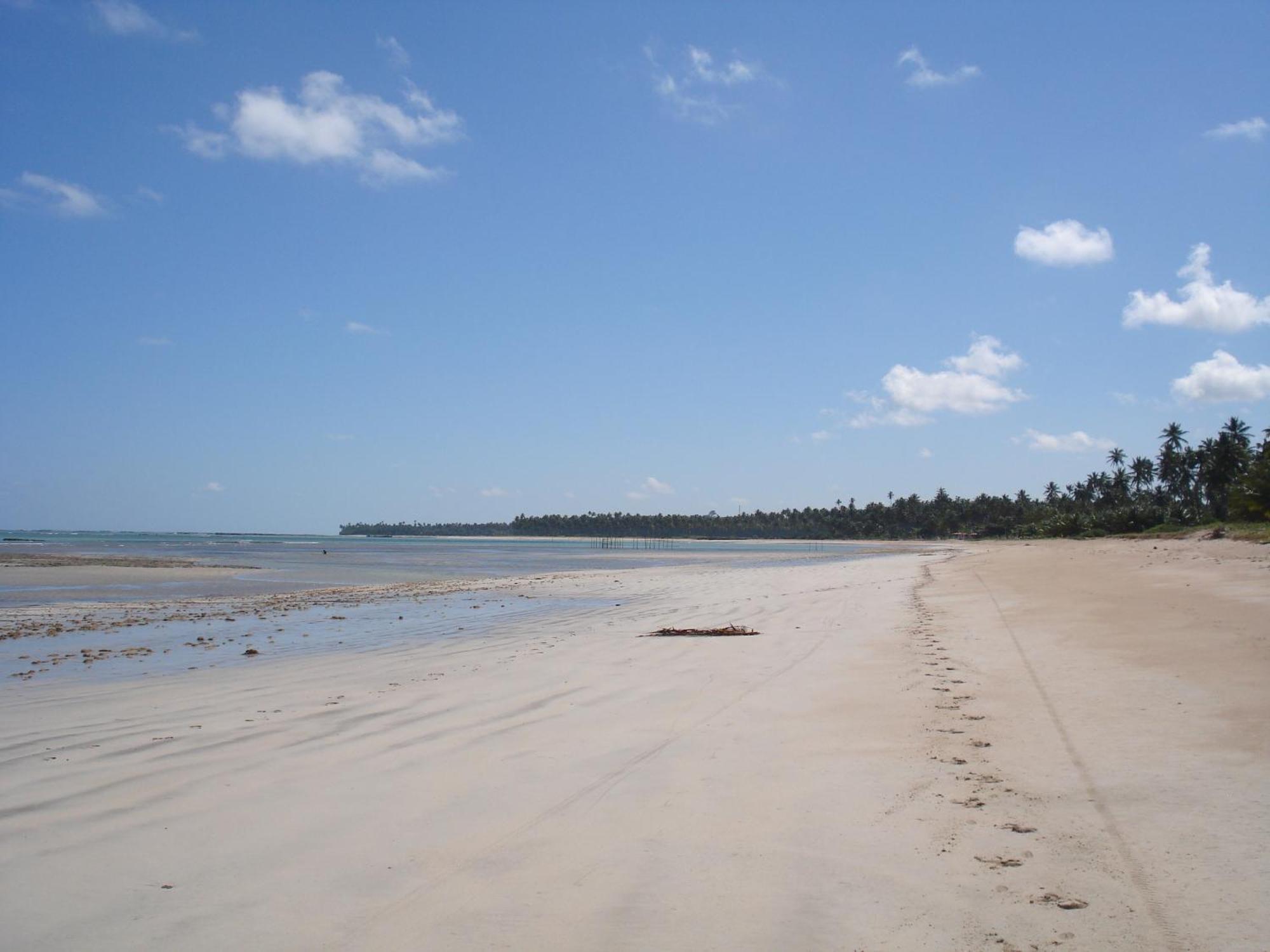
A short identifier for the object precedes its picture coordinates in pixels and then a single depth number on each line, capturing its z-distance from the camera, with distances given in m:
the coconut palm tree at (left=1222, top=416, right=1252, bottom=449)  96.69
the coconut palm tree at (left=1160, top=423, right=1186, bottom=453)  120.86
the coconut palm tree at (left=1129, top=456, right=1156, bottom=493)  132.00
